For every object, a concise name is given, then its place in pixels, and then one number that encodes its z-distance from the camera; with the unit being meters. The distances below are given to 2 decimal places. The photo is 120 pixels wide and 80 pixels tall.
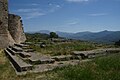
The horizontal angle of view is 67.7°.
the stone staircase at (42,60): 4.29
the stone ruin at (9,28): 9.44
